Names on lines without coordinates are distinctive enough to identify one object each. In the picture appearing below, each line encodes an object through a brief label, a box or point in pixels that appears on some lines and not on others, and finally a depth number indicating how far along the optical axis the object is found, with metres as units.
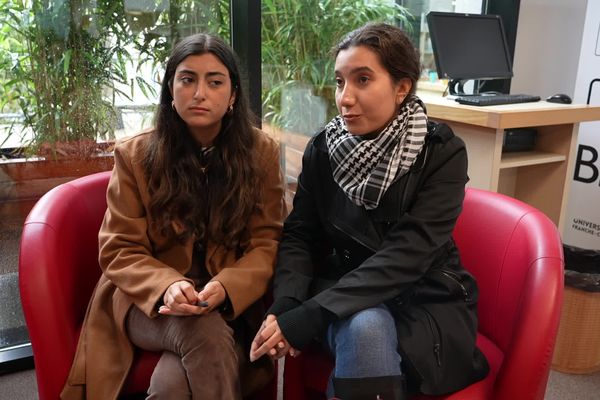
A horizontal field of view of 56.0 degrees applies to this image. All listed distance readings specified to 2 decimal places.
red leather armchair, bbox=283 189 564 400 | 1.14
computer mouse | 2.41
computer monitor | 2.37
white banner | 2.61
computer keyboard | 2.21
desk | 2.12
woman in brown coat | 1.26
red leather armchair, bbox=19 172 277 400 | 1.27
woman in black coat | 1.14
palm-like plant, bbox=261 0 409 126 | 2.50
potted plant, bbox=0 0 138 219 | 1.91
